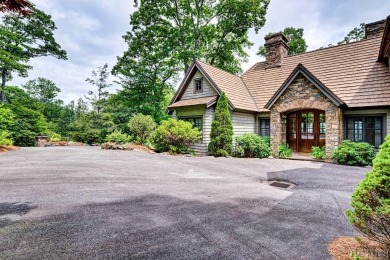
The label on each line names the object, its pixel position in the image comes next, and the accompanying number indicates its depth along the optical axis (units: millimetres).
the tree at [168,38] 20984
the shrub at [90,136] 17609
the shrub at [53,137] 17462
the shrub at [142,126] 14797
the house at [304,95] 10336
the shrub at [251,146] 11719
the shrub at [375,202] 2276
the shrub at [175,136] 12250
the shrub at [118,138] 15098
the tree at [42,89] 40031
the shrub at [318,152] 10898
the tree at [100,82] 21438
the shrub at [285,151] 11733
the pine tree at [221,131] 11867
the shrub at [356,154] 9133
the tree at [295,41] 28469
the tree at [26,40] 19828
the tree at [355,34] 28984
